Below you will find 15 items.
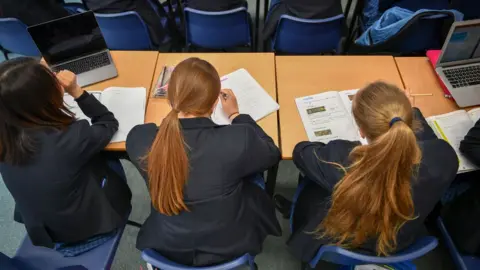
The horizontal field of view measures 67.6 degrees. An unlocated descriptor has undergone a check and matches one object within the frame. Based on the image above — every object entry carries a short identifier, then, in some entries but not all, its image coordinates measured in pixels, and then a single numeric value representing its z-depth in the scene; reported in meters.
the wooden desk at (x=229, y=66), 1.71
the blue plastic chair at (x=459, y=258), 1.43
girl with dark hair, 1.18
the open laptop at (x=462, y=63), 1.65
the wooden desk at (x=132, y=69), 1.83
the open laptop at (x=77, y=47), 1.65
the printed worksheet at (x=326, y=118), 1.56
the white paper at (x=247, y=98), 1.64
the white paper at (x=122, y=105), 1.63
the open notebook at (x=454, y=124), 1.55
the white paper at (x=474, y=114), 1.61
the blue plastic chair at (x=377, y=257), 1.16
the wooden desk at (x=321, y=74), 1.74
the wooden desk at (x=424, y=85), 1.70
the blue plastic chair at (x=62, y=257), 1.46
